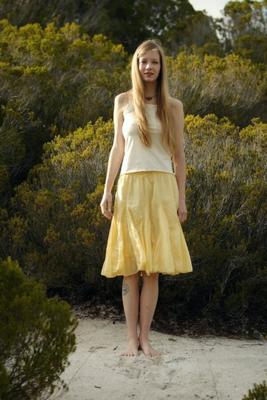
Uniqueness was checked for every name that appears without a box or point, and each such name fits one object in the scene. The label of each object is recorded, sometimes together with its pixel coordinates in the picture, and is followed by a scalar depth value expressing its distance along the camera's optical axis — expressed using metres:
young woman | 4.71
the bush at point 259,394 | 3.40
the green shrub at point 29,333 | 3.48
